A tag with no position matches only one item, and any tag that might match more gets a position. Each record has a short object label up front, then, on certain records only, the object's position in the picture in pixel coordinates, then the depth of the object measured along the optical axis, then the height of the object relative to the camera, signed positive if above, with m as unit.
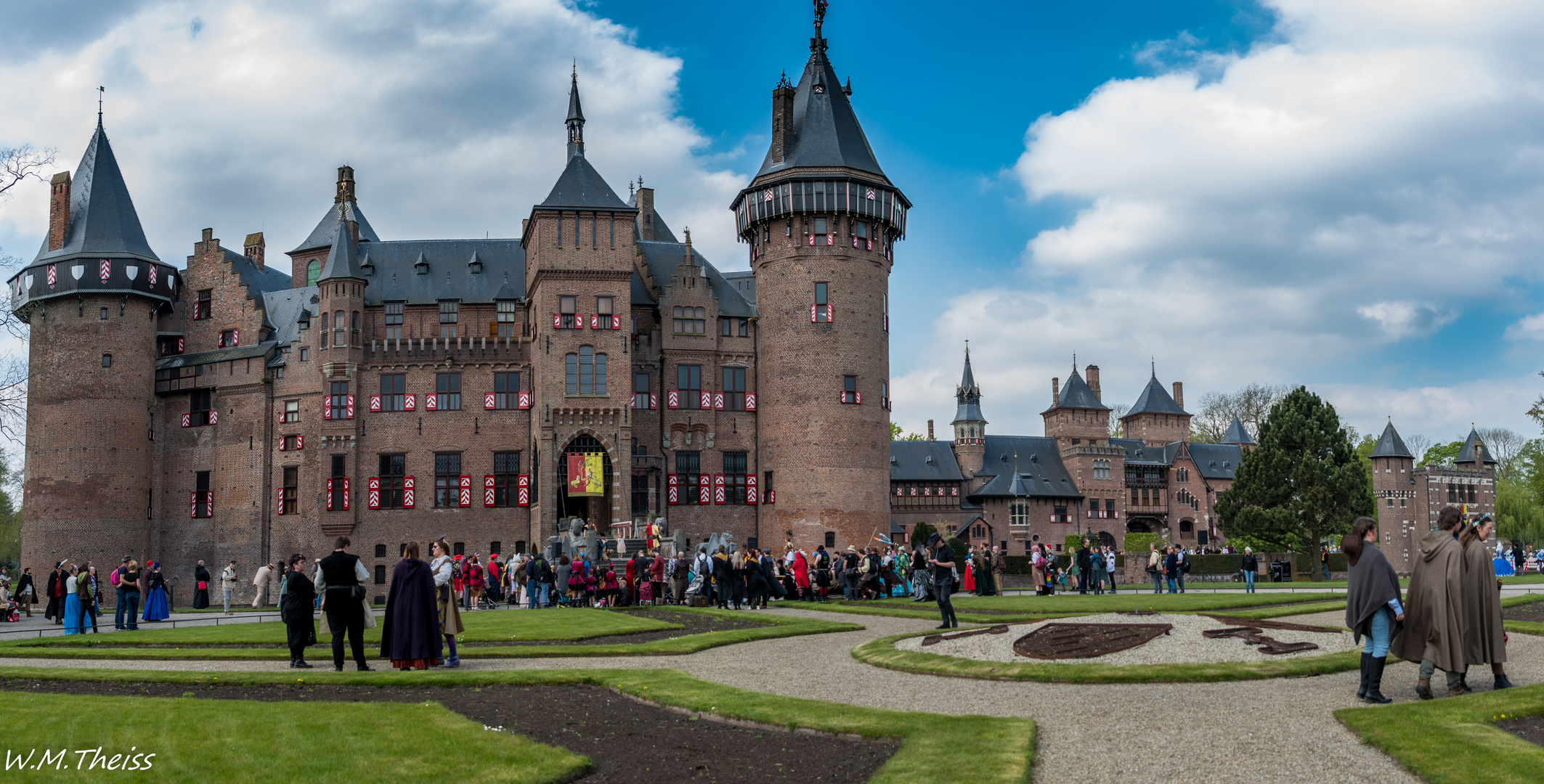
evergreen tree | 56.12 +0.82
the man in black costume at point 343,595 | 15.47 -1.11
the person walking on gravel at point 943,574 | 20.05 -1.26
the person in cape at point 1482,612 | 11.58 -1.19
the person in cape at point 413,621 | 15.45 -1.49
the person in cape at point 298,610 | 16.28 -1.37
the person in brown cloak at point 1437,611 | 11.44 -1.17
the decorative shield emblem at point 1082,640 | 15.07 -1.90
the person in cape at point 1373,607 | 11.44 -1.12
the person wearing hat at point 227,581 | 37.12 -2.17
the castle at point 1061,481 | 80.06 +1.46
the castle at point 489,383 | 49.69 +5.74
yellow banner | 47.69 +1.41
